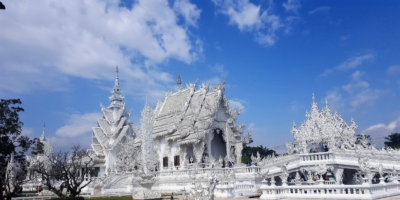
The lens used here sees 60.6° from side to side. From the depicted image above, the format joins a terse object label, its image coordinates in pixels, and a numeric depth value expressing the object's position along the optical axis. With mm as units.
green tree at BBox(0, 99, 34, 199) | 24969
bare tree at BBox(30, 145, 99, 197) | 18281
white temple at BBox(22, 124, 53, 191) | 38531
